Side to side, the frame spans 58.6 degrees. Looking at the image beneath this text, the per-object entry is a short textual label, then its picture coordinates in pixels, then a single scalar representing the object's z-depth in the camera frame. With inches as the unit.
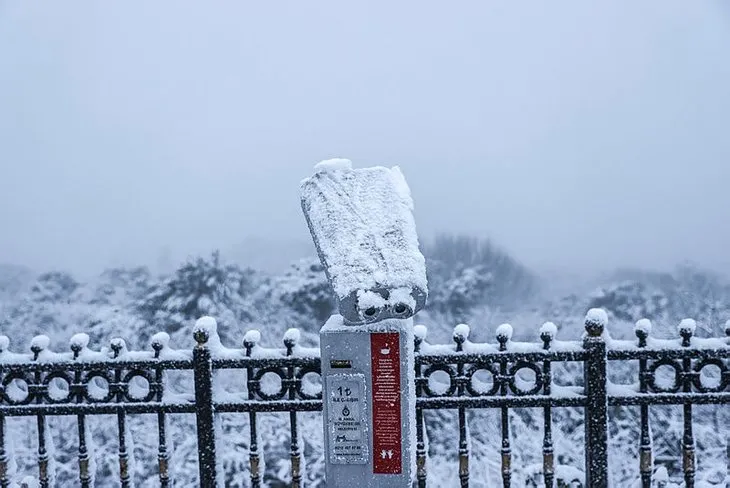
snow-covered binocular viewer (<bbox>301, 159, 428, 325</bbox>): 119.2
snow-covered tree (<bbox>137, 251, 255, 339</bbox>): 767.7
